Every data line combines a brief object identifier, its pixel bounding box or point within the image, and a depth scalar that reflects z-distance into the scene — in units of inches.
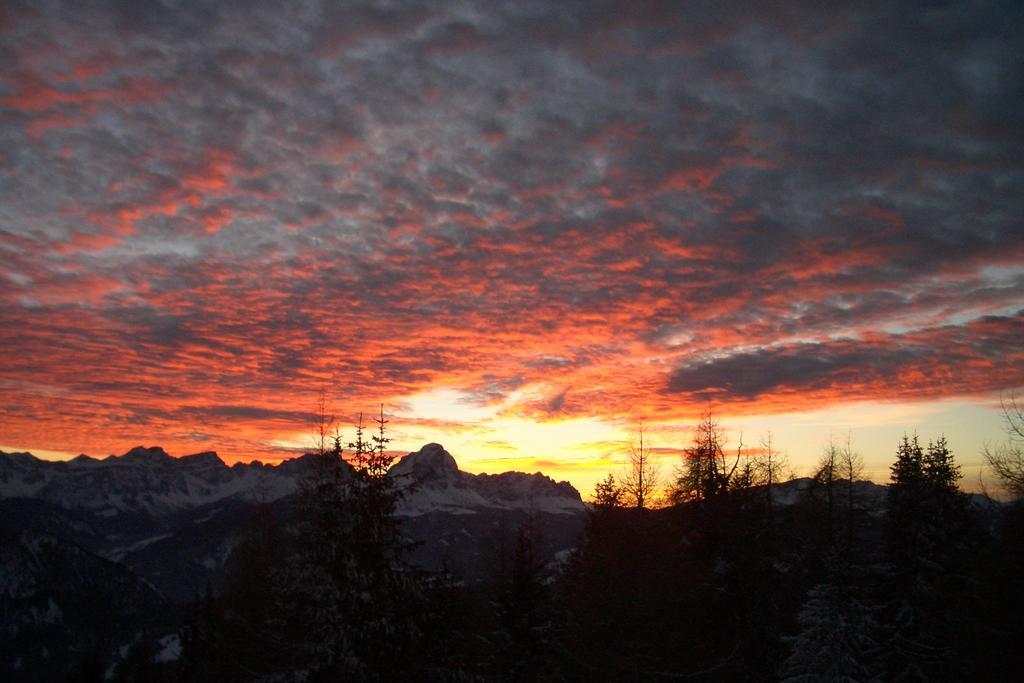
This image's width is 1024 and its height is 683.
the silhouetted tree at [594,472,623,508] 1284.4
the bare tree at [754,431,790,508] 1631.4
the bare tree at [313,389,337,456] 826.5
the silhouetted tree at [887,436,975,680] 1222.9
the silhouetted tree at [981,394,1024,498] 936.9
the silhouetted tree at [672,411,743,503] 1258.0
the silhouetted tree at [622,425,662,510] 1465.3
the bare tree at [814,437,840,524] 1680.5
